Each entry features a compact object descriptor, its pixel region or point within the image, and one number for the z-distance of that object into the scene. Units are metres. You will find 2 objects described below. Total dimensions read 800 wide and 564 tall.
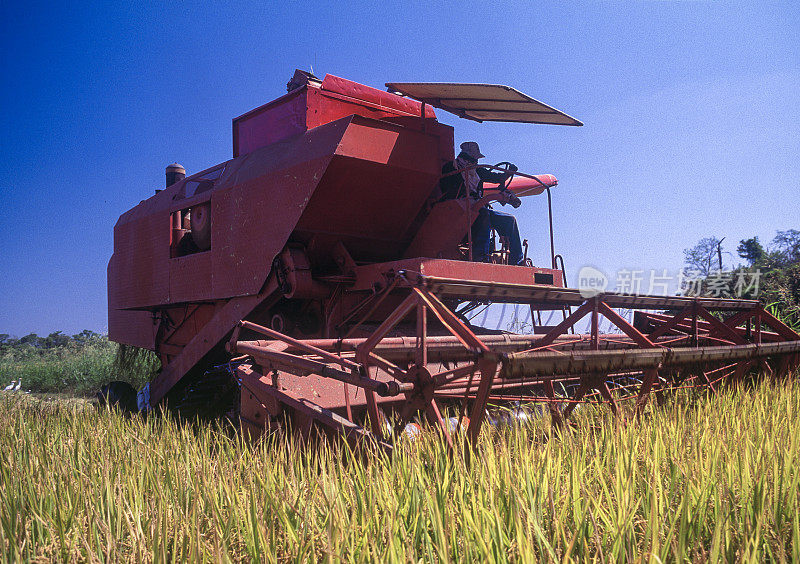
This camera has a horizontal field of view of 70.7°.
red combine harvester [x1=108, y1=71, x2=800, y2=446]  3.24
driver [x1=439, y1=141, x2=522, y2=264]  4.96
